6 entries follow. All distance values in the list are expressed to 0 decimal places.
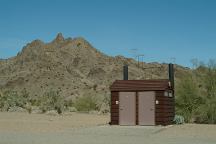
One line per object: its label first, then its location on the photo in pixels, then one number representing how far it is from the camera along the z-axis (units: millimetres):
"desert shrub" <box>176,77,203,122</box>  34875
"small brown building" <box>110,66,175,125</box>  29469
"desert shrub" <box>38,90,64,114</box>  60812
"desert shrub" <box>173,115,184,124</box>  31672
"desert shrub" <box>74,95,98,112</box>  65056
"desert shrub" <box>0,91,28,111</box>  64681
